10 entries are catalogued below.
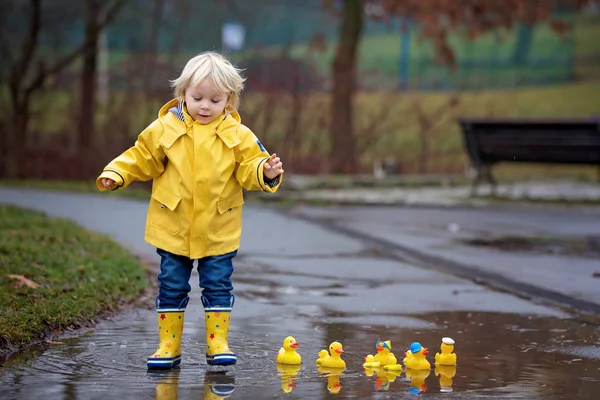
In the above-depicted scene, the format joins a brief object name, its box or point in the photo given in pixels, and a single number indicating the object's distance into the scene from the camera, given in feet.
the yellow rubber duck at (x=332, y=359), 36.42
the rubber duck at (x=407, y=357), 36.94
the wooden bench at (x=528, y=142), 101.07
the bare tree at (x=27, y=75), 137.28
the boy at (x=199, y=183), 37.09
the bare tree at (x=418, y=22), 141.38
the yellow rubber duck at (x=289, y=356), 36.83
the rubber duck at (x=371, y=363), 36.63
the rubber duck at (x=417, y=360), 36.86
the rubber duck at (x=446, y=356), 37.32
